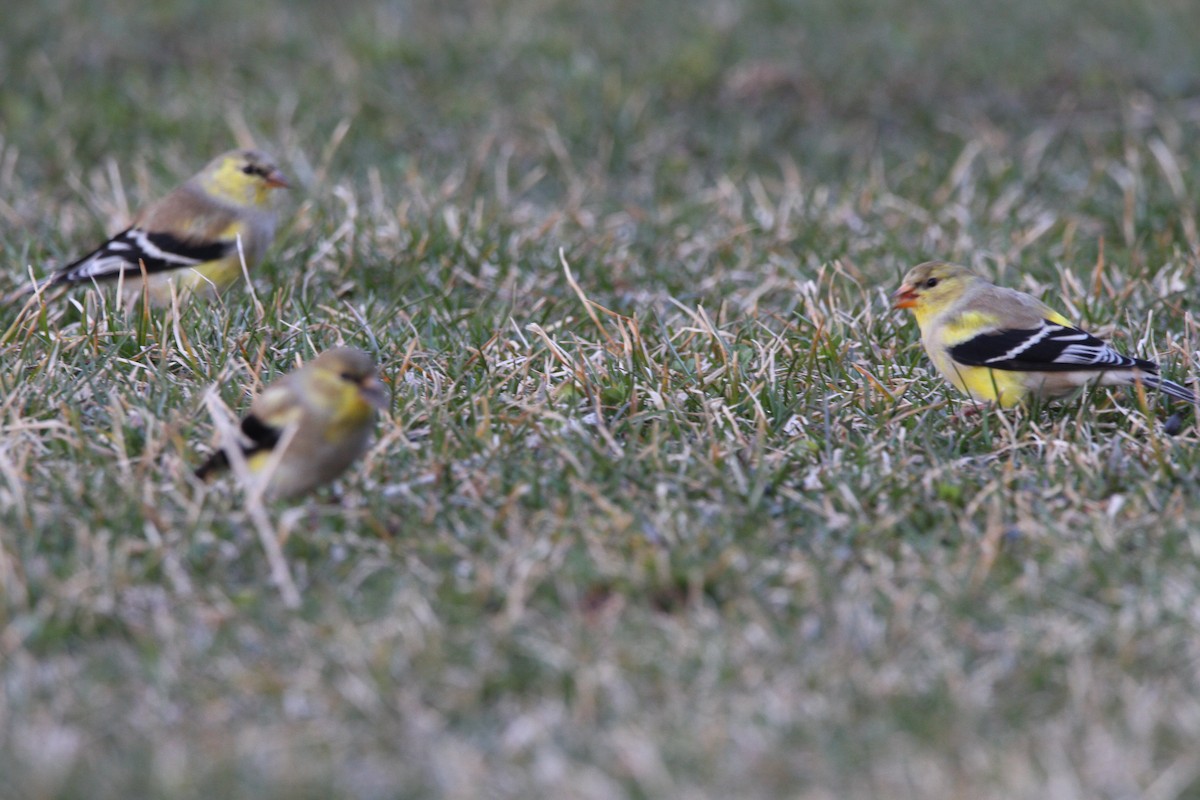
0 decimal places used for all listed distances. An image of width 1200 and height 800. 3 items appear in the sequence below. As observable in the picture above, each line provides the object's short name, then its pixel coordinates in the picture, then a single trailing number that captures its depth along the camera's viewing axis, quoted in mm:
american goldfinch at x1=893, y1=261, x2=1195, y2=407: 9070
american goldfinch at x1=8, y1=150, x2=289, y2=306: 11133
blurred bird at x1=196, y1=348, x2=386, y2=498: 7539
